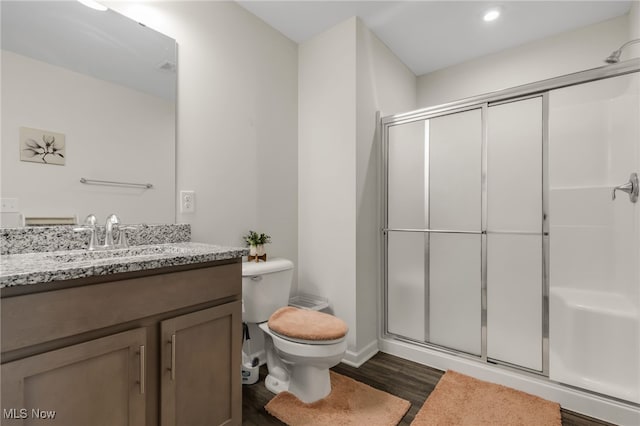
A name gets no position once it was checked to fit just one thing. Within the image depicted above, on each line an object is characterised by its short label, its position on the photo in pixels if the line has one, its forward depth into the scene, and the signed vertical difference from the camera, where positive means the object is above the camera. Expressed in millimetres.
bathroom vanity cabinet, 816 -436
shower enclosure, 1643 -98
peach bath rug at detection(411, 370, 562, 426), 1542 -1045
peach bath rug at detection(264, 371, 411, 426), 1546 -1048
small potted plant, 2040 -202
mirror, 1231 +470
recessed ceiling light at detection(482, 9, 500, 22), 2156 +1444
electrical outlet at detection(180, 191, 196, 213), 1741 +75
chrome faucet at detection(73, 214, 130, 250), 1354 -75
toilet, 1580 -632
